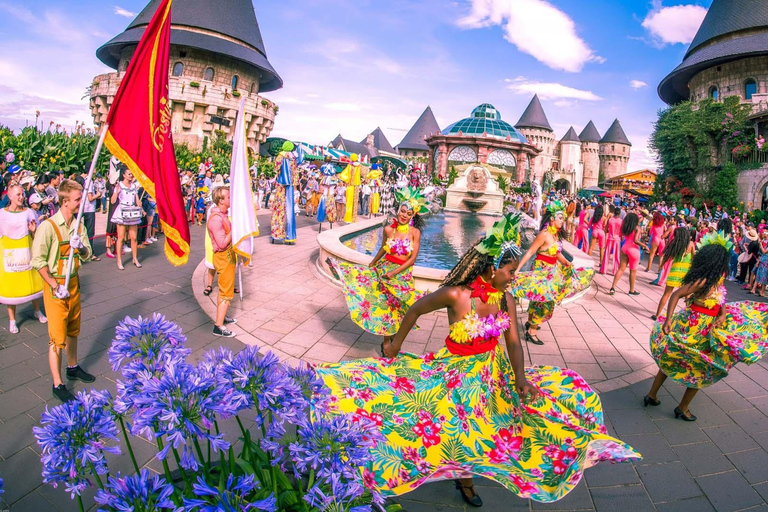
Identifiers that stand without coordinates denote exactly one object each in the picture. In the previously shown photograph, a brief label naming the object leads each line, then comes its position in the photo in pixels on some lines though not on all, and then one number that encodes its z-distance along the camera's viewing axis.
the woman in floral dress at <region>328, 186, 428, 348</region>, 5.48
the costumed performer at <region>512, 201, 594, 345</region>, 6.25
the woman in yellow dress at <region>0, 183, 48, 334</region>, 4.92
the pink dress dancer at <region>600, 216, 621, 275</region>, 11.16
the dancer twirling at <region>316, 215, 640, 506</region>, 2.63
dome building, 53.78
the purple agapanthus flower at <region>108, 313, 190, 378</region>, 1.98
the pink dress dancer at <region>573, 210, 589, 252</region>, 14.52
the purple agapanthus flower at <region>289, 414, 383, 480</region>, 1.67
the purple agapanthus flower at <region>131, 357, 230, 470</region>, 1.54
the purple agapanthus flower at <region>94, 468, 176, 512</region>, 1.53
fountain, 31.61
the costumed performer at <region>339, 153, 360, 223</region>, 18.14
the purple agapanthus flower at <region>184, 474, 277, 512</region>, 1.56
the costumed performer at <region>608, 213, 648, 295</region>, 9.53
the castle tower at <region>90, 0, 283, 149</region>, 31.84
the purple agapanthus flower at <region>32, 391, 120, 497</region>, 1.59
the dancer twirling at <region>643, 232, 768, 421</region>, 4.18
